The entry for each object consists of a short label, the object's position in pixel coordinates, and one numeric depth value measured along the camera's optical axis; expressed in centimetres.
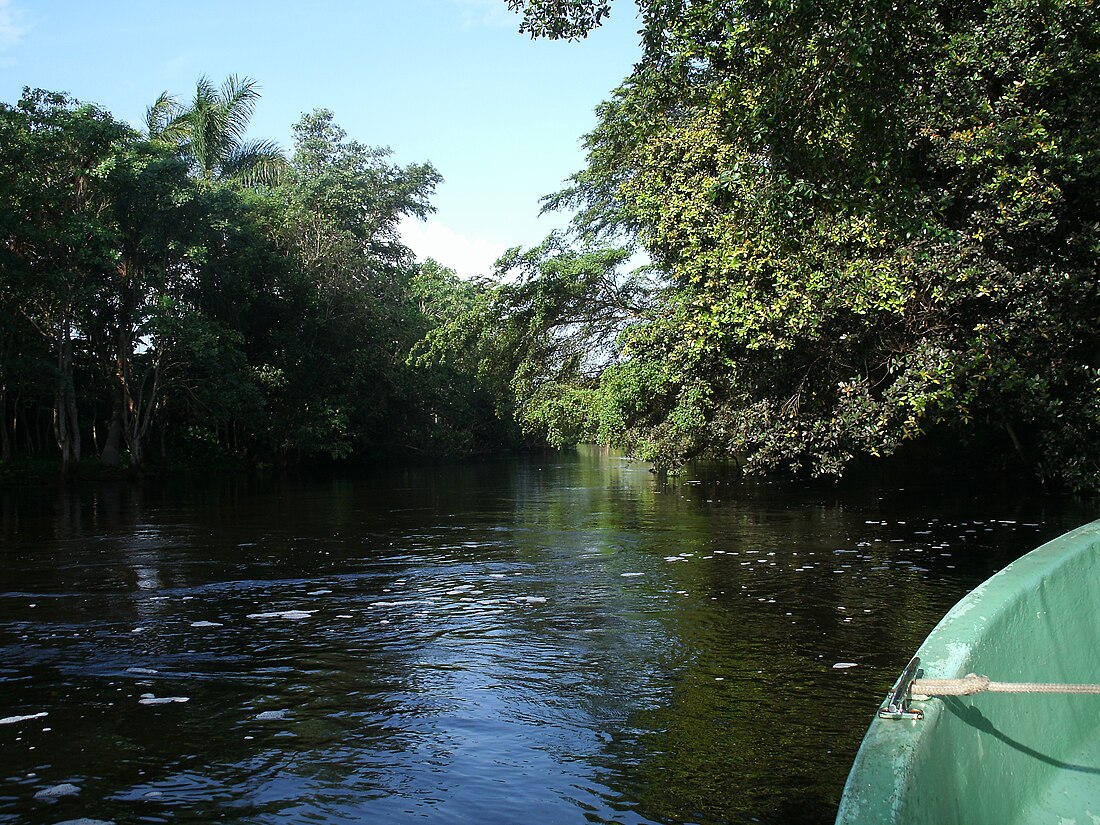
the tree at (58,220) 2486
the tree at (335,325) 3812
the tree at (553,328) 2345
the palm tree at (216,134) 3606
